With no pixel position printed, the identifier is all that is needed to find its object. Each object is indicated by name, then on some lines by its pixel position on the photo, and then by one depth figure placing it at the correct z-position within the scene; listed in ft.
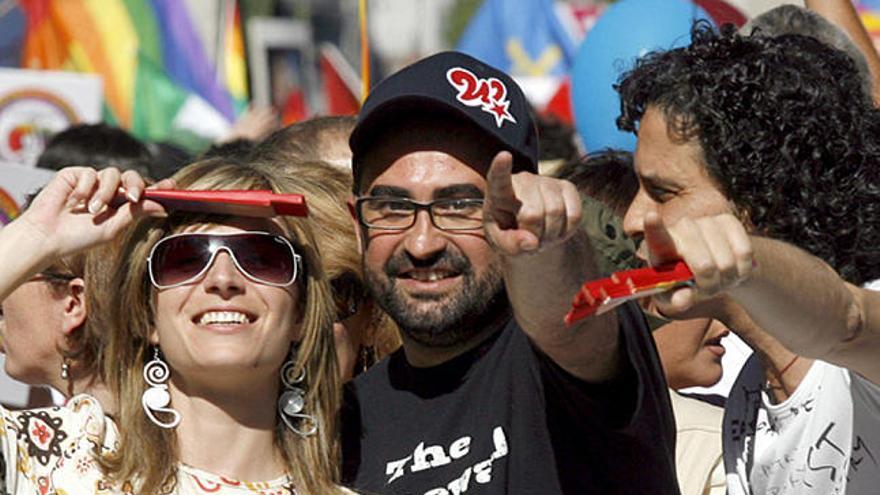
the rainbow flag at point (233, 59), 59.62
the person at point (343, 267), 23.27
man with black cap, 18.15
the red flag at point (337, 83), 58.03
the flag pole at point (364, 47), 39.60
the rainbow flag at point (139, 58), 59.52
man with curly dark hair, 18.71
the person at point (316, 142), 28.68
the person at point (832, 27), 26.86
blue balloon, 36.42
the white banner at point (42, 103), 50.11
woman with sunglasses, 19.29
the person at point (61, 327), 22.39
